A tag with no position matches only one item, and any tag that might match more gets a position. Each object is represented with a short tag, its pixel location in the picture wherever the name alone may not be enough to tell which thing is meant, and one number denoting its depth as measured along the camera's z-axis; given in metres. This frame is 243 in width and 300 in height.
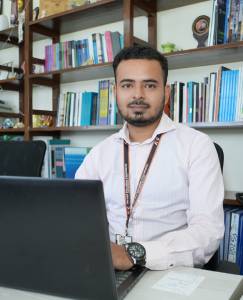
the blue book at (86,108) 2.52
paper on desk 0.73
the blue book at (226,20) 1.98
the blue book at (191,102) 2.08
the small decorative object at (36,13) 2.80
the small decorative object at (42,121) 2.84
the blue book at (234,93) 1.94
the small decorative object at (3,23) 3.02
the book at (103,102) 2.44
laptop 0.58
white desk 0.70
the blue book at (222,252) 1.88
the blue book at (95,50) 2.48
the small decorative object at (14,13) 3.06
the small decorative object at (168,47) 2.25
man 1.05
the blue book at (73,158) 2.53
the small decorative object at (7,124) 2.98
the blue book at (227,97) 1.97
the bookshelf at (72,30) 2.31
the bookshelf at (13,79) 2.95
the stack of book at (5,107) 3.16
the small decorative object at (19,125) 2.89
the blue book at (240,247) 1.86
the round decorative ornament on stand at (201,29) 2.14
